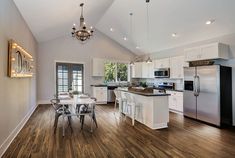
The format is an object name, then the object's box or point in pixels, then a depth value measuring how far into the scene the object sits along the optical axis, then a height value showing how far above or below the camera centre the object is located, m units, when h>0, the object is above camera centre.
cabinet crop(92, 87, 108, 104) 8.16 -0.73
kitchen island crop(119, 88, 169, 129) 4.30 -0.82
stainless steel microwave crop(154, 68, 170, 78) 6.87 +0.28
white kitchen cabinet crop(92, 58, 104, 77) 8.44 +0.64
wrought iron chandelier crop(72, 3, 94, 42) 4.21 +1.20
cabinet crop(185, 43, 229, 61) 4.70 +0.83
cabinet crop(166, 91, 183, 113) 5.90 -0.83
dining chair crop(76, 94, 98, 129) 4.23 -0.83
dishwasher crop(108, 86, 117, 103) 8.59 -0.78
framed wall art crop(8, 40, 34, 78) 3.10 +0.40
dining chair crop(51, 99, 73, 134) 4.09 -0.81
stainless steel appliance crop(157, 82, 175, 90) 6.84 -0.26
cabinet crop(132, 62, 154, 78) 8.03 +0.49
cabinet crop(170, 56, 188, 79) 6.22 +0.50
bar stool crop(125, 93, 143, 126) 4.65 -0.75
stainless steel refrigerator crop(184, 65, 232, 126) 4.51 -0.44
